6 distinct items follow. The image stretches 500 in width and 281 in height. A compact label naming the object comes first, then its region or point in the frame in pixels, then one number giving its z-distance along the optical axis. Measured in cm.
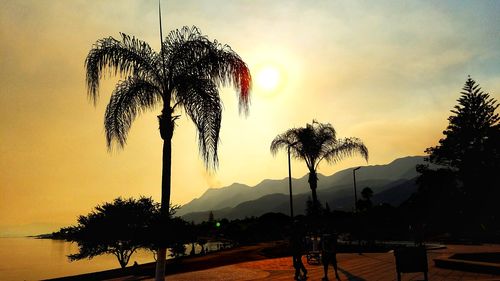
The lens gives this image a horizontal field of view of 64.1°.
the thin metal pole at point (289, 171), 3513
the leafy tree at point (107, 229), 3572
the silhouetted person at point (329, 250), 1459
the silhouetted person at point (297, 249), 1501
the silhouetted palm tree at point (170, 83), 1215
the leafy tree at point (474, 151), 5525
